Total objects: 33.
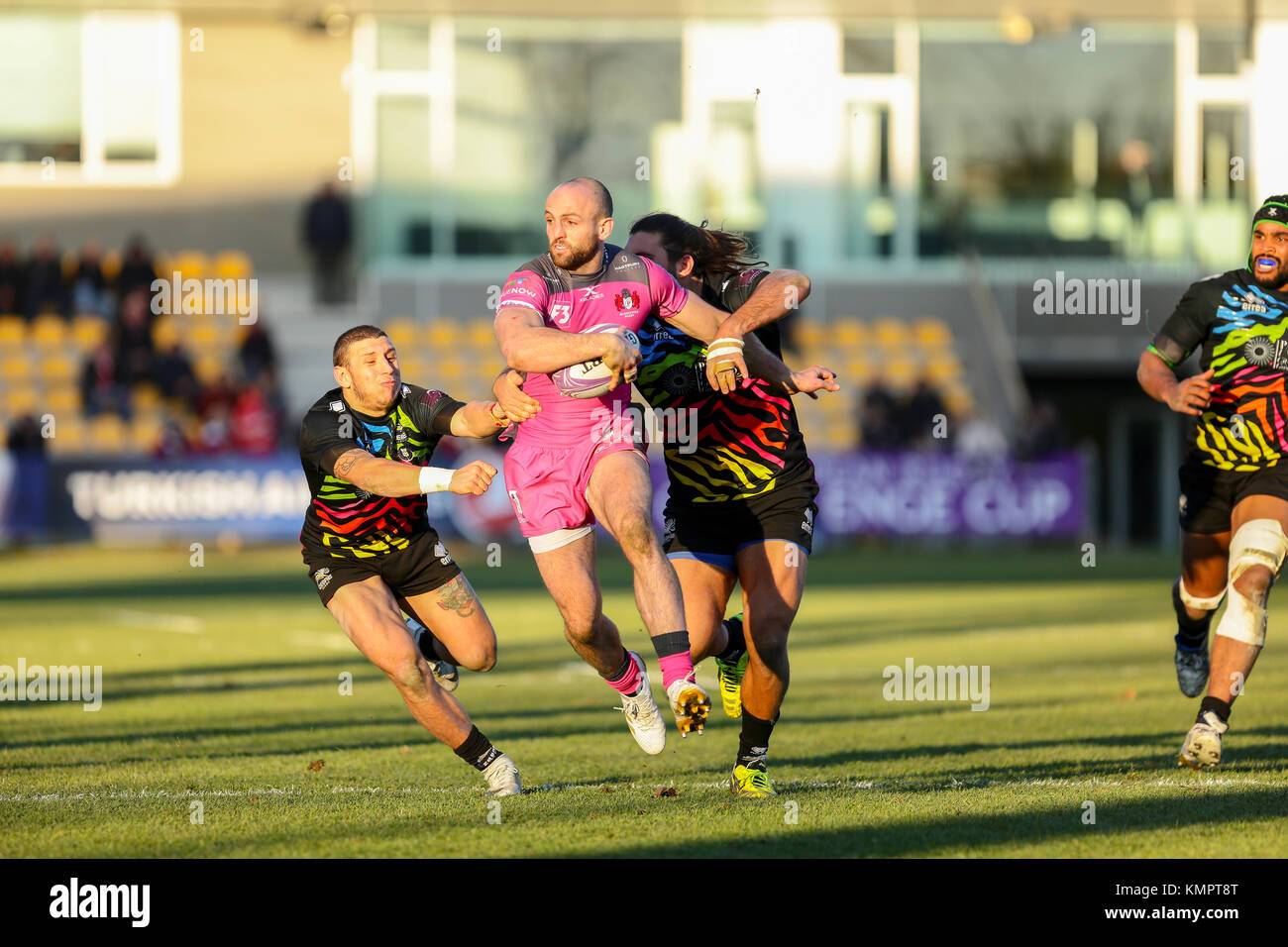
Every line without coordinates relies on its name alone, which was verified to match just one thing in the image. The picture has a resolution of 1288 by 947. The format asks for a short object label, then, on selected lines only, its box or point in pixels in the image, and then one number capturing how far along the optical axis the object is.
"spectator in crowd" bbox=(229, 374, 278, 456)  26.59
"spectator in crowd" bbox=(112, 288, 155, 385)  28.89
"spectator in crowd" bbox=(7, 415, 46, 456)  26.48
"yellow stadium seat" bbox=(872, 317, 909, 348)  32.53
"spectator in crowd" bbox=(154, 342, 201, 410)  28.36
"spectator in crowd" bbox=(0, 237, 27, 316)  31.03
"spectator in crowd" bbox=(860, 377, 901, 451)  27.03
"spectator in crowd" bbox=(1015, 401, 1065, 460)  26.98
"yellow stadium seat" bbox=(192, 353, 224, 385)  29.72
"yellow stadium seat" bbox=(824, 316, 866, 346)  32.50
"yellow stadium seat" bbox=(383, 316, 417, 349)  31.42
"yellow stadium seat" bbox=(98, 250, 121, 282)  30.86
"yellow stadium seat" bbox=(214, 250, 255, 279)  32.78
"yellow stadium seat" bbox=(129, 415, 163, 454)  28.69
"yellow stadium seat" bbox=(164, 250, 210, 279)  32.41
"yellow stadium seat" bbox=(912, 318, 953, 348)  32.75
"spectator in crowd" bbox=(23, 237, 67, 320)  30.77
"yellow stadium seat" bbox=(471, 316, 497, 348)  31.92
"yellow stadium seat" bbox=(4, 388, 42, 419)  29.64
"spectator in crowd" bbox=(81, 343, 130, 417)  28.86
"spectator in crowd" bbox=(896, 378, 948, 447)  27.23
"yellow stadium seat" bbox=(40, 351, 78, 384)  30.69
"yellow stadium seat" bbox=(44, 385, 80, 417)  29.98
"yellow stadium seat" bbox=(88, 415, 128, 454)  28.97
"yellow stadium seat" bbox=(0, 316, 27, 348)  31.20
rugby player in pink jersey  7.14
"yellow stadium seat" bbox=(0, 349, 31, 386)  30.62
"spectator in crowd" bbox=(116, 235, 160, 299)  29.50
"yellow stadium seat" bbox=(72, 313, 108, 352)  31.06
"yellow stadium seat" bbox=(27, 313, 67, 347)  31.12
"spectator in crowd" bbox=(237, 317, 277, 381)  28.77
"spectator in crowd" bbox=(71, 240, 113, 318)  30.50
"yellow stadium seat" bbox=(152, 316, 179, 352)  29.81
